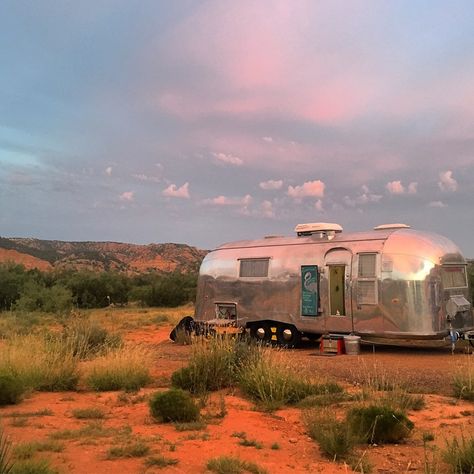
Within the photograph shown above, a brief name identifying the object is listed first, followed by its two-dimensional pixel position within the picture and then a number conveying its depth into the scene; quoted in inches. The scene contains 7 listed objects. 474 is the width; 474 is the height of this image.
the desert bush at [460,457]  205.6
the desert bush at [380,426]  253.1
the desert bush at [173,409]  291.7
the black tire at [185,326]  708.0
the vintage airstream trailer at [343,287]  536.7
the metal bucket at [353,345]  543.2
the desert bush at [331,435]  231.3
